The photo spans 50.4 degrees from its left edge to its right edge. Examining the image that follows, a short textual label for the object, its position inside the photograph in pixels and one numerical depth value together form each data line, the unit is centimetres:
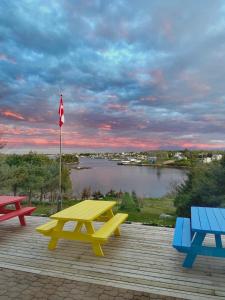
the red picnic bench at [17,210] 555
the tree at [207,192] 1415
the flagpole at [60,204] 711
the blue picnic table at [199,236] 357
